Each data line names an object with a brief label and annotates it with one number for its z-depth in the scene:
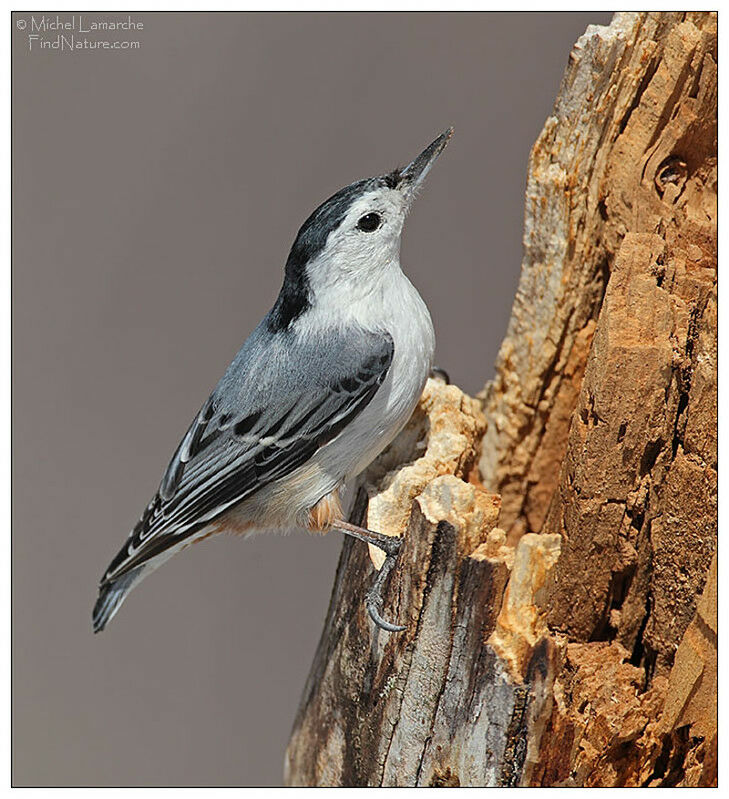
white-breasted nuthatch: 3.45
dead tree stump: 3.41
